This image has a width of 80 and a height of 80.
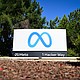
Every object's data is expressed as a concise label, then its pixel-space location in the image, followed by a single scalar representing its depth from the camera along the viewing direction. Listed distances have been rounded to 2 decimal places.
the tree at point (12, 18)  21.87
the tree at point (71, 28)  20.78
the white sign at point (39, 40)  11.60
